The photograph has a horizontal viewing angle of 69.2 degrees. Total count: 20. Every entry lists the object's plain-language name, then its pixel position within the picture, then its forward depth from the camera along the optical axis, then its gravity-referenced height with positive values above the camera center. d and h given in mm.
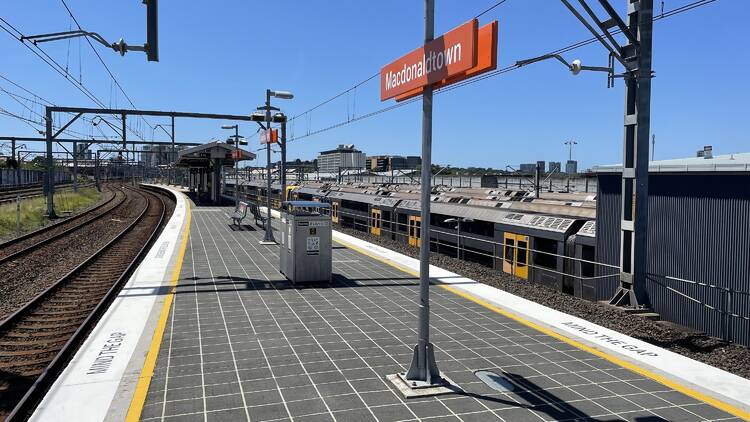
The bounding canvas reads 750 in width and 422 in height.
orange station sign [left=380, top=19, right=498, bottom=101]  4508 +1188
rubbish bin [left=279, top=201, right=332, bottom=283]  10438 -1117
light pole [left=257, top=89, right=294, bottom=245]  16219 +2475
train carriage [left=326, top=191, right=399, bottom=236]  23814 -1015
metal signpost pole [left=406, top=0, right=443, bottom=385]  5199 -740
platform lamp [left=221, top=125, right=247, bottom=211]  26031 +2838
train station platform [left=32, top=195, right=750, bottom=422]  4773 -1910
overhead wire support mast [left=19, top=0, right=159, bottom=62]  9548 +2682
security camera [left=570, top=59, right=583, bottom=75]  9188 +2114
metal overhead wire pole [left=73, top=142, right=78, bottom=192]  39841 +1862
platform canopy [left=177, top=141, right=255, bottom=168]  33344 +2238
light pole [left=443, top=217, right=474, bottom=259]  16634 -1251
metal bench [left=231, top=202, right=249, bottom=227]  22109 -1059
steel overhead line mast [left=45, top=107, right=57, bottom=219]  24453 +1010
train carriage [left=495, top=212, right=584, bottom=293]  12742 -1375
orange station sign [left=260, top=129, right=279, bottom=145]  15539 +1519
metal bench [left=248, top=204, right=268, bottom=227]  23153 -1040
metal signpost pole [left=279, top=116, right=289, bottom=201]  19138 +1541
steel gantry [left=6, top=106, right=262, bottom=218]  21422 +2976
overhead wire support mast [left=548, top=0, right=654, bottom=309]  8859 +975
